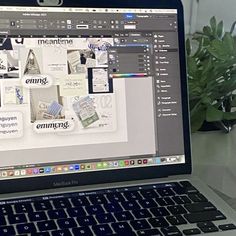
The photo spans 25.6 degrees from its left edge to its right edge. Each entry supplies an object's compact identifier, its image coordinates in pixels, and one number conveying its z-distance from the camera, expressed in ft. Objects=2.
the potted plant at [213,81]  2.84
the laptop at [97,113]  2.42
